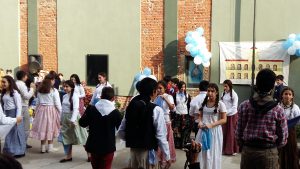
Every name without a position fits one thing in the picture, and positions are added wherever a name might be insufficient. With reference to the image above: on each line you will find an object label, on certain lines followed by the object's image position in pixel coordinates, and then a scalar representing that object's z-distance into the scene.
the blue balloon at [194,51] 12.06
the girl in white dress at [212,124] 6.06
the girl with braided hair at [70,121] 8.00
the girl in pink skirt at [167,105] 7.50
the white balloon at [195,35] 12.05
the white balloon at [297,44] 10.96
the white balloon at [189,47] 12.11
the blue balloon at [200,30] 12.28
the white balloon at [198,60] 12.10
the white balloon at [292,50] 11.06
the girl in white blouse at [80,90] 10.36
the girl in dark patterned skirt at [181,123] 9.56
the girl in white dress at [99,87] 10.21
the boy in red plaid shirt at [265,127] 4.22
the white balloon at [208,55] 12.18
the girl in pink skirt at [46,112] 8.67
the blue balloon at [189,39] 12.11
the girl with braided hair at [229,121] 9.09
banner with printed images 11.73
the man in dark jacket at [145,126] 4.89
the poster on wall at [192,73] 12.98
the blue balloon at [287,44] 11.13
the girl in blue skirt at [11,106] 8.06
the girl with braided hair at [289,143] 6.03
